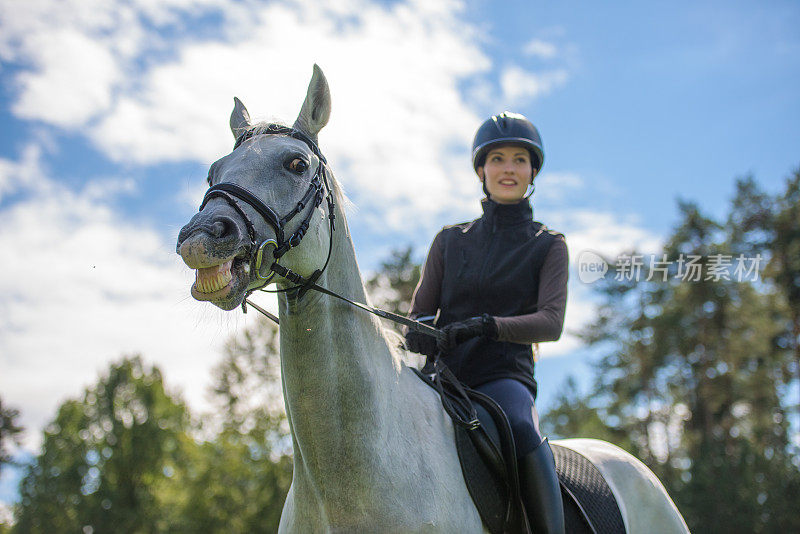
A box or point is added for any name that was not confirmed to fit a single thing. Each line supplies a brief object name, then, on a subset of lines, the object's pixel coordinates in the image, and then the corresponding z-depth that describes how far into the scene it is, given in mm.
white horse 2871
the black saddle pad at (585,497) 4062
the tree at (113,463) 32844
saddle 3449
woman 3705
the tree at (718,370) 23172
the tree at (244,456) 28453
